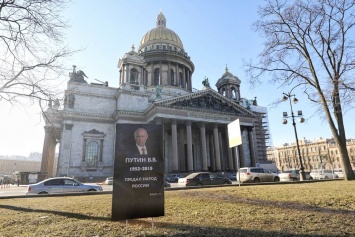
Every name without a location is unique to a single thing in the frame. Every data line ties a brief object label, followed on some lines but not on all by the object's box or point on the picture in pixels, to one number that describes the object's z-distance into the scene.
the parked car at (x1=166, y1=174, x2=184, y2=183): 31.34
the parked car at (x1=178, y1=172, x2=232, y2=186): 20.84
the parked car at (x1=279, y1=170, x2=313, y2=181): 27.96
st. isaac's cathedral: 36.47
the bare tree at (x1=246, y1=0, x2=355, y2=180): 17.09
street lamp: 22.73
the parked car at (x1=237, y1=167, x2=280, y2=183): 22.00
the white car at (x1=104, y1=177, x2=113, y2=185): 29.81
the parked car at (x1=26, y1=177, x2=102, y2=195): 15.19
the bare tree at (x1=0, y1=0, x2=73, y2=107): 12.89
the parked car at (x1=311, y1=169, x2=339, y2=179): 36.03
